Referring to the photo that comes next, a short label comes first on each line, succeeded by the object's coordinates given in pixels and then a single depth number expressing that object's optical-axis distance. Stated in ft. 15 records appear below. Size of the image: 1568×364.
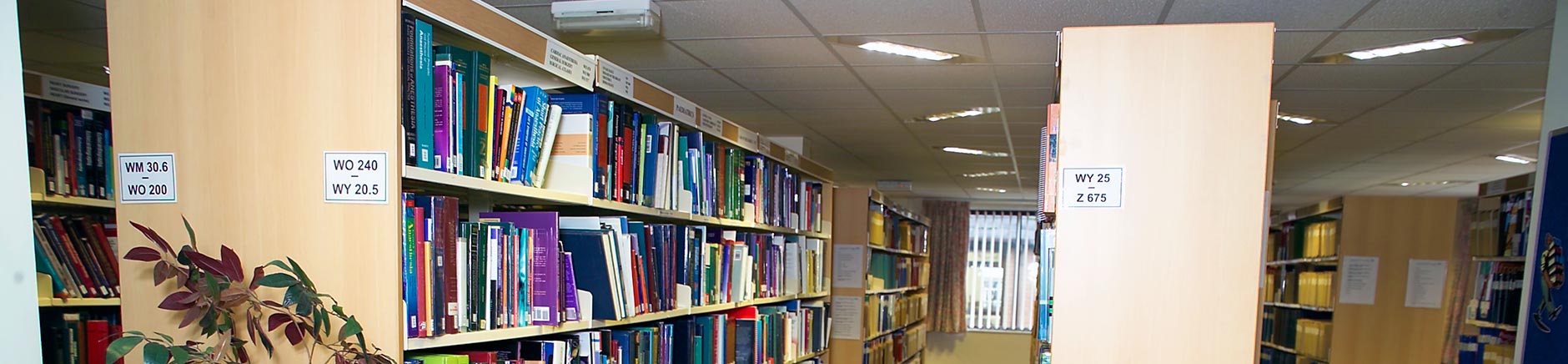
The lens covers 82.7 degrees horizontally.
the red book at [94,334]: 9.41
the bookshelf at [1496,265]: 13.73
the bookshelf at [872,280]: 18.76
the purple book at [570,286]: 7.87
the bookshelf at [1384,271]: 16.34
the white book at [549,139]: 7.43
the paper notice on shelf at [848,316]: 18.67
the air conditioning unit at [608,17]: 9.84
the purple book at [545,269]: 7.30
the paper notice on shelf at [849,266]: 18.97
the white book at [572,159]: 7.80
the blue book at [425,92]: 5.69
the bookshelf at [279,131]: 5.41
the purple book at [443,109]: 5.97
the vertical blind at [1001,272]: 39.19
